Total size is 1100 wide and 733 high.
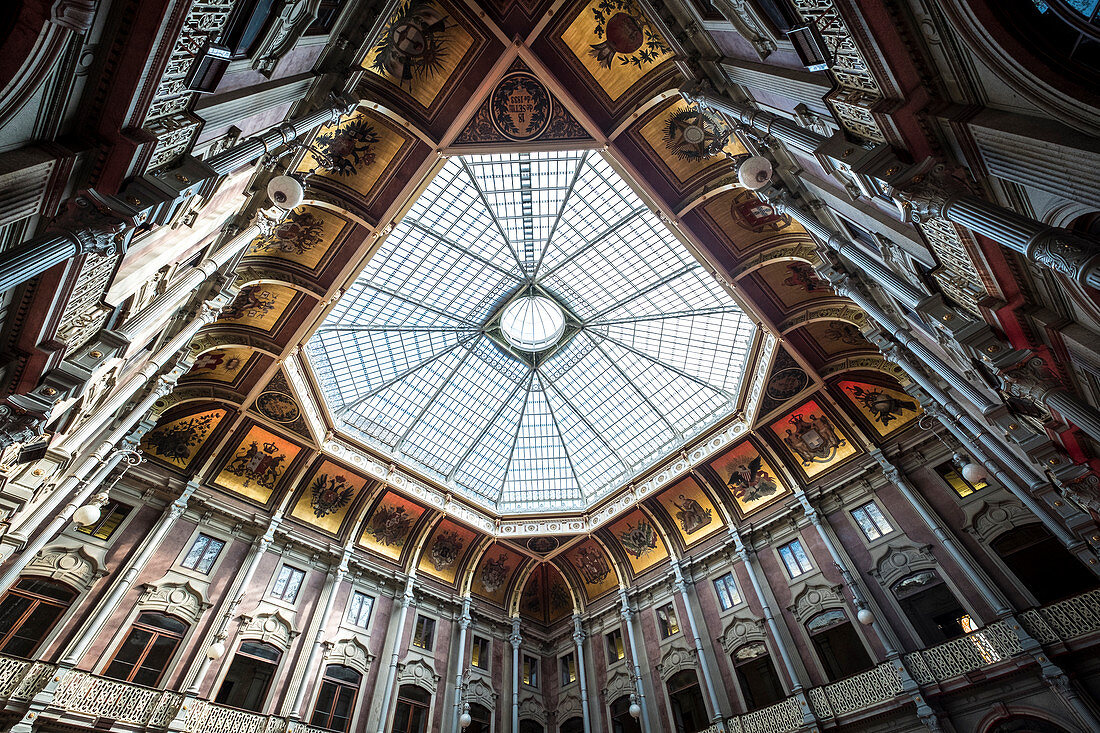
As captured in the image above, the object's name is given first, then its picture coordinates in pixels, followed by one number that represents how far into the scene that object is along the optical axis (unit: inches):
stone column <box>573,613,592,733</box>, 877.2
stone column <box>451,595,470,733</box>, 839.1
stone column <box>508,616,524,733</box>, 885.8
